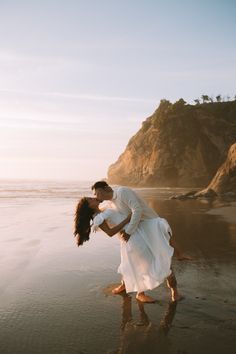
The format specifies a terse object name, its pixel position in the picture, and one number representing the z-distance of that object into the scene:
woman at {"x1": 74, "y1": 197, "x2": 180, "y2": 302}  4.84
